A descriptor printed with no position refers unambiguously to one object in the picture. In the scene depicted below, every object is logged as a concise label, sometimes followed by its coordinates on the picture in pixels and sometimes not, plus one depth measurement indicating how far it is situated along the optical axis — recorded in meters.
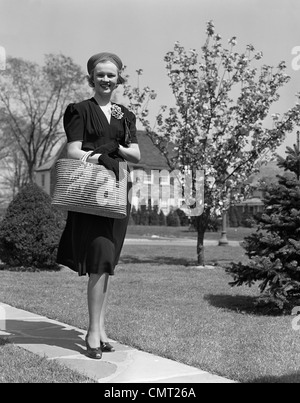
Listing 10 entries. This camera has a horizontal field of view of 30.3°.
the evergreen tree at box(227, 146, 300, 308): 6.34
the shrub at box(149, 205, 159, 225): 46.91
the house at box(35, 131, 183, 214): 47.88
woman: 4.25
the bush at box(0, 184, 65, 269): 11.18
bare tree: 37.53
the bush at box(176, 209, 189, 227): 47.80
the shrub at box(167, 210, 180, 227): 47.21
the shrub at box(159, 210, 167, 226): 47.36
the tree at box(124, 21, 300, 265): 13.26
